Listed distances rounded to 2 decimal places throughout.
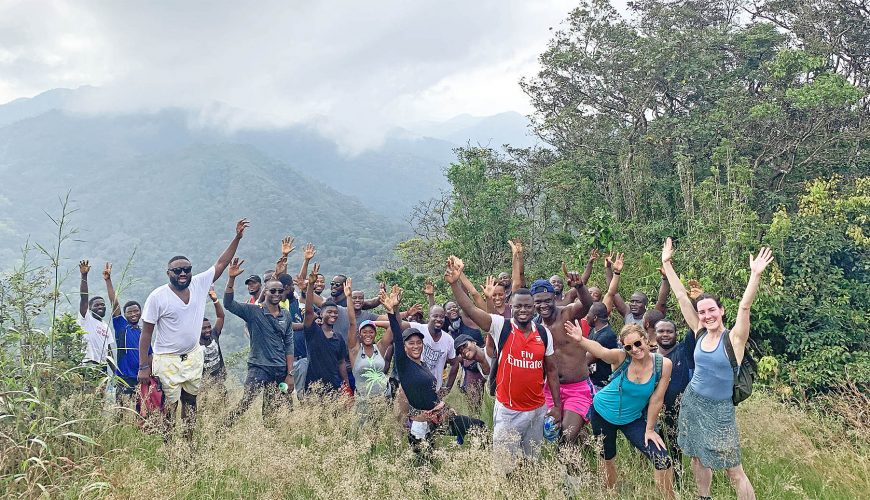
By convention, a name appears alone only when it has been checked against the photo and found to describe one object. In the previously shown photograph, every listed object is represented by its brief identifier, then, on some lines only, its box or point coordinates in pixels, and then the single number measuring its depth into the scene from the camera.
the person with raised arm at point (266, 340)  5.68
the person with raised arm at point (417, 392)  4.36
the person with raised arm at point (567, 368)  4.74
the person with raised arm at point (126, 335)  5.77
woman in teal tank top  3.94
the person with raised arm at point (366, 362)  5.32
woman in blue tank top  3.69
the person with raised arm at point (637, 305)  6.30
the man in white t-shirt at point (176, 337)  4.74
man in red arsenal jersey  4.23
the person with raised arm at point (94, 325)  6.11
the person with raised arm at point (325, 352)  5.76
